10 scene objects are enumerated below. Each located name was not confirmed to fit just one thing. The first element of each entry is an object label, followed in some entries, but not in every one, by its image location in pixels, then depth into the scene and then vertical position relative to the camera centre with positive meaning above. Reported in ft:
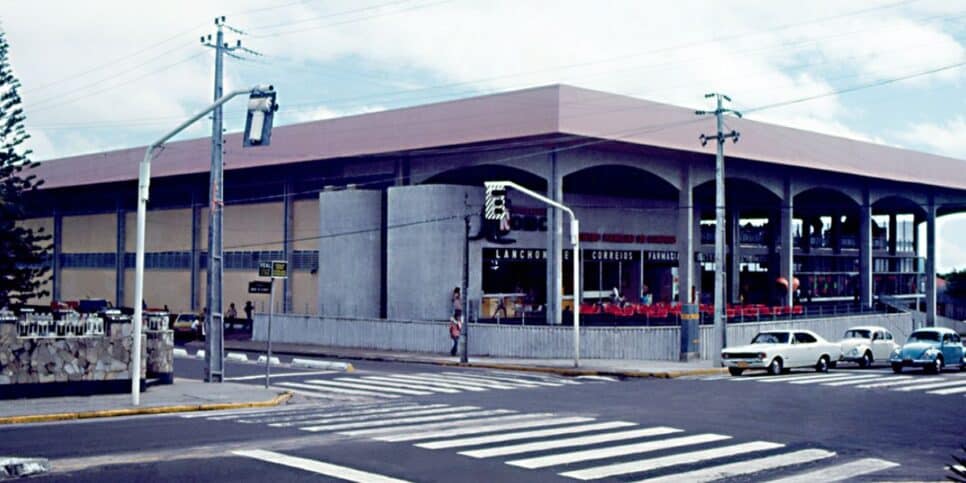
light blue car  106.83 -5.62
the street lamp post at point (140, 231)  71.72 +4.30
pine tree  146.00 +11.49
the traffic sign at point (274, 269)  88.79 +2.00
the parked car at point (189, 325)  173.58 -5.49
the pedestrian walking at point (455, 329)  132.57 -4.45
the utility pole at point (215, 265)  95.50 +2.51
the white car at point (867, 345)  118.73 -5.59
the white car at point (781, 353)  106.42 -5.89
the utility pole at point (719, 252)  117.19 +4.88
